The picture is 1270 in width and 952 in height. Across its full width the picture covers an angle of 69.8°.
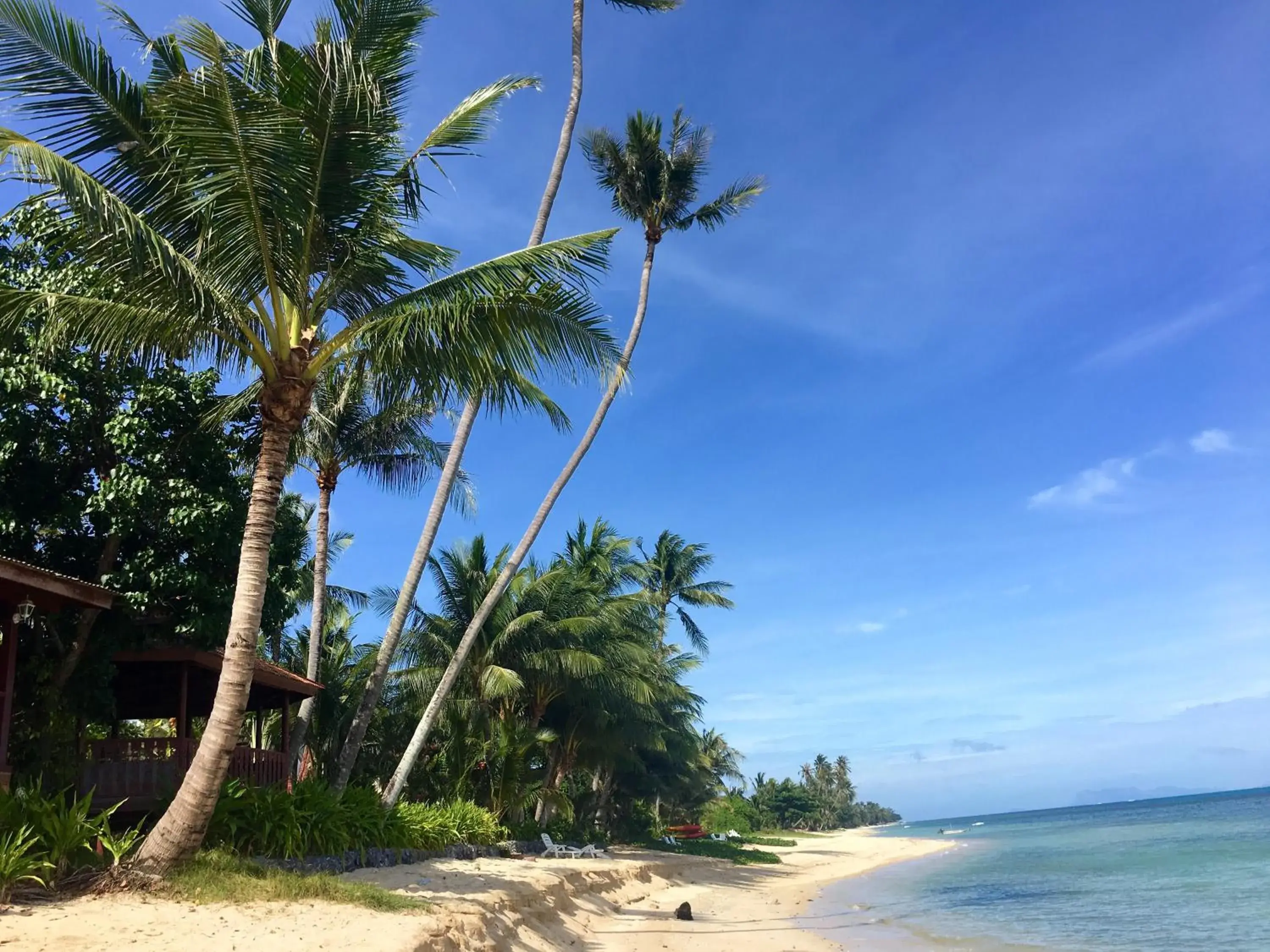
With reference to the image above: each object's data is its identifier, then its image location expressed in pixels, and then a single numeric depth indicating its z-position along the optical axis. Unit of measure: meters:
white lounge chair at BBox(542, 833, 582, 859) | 19.48
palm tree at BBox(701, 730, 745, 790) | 54.00
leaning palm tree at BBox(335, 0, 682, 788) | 16.17
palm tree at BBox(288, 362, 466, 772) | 17.89
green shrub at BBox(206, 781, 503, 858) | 10.41
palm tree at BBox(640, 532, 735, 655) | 42.34
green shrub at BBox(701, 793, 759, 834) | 51.03
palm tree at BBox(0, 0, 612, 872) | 8.68
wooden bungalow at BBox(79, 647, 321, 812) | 12.20
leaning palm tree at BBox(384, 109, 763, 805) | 21.00
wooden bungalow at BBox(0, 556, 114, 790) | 8.96
